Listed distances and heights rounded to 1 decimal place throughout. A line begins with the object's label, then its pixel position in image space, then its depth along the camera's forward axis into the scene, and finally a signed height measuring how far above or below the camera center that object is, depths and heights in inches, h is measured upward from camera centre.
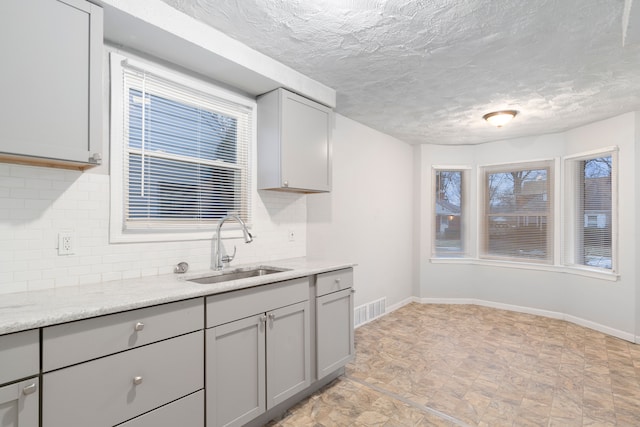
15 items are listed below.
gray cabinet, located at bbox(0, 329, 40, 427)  45.4 -23.5
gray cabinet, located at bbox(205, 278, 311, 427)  70.6 -33.2
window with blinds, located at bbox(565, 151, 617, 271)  153.2 +2.0
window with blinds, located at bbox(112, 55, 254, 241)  80.6 +18.0
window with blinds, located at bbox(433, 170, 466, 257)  204.1 +3.2
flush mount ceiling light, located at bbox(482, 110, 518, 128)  139.4 +42.6
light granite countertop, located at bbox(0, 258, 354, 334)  48.1 -15.2
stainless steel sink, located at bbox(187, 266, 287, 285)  87.0 -17.1
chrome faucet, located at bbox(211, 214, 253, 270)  92.7 -9.4
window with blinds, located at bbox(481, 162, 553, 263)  177.9 +1.2
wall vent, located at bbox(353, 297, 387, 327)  154.2 -47.9
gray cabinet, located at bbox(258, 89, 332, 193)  103.0 +23.9
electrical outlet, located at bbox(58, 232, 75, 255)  69.0 -6.1
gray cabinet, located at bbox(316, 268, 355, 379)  96.5 -33.1
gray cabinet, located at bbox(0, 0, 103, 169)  54.7 +24.0
